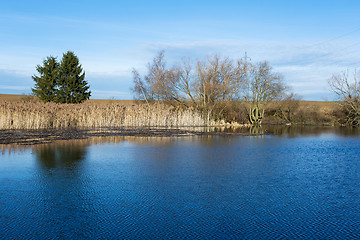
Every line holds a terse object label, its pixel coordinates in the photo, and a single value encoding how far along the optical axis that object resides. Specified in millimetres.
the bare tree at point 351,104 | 33625
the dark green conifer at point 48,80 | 38312
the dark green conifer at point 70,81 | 38719
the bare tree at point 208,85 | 32531
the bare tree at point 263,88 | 33188
